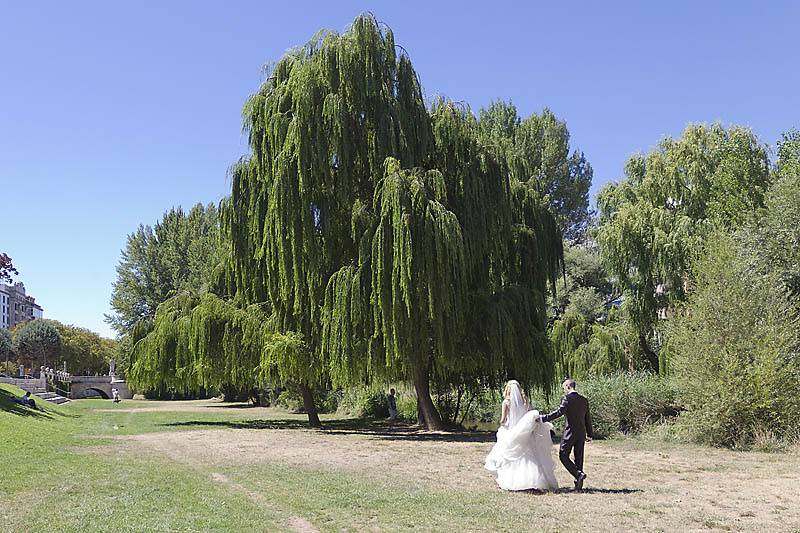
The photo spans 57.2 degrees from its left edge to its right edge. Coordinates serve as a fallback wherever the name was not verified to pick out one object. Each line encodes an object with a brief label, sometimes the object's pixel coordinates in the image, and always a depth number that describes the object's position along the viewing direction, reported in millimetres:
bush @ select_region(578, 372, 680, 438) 21250
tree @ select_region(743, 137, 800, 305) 21266
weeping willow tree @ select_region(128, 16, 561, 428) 19266
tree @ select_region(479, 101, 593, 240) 49000
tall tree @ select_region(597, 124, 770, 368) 27234
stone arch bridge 75875
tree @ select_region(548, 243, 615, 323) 42375
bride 10516
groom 10688
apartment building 140750
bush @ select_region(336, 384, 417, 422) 31453
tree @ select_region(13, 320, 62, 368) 79375
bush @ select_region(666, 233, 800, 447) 17297
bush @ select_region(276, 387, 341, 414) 38400
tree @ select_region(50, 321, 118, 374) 91250
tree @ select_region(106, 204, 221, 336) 60031
